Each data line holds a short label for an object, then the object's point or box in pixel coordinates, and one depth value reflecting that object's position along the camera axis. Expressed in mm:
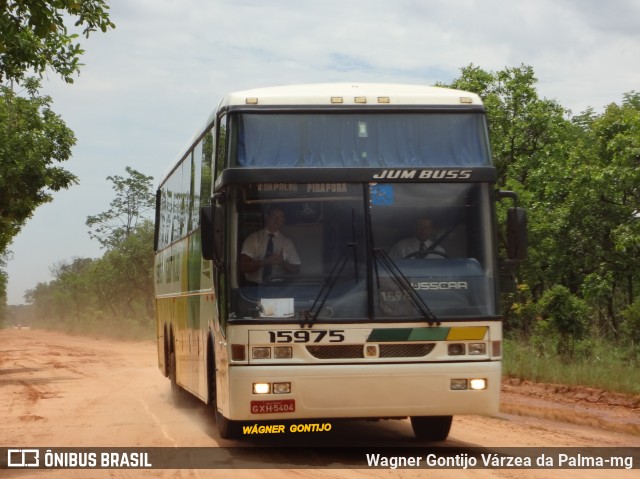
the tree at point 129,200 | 84250
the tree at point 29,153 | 28266
